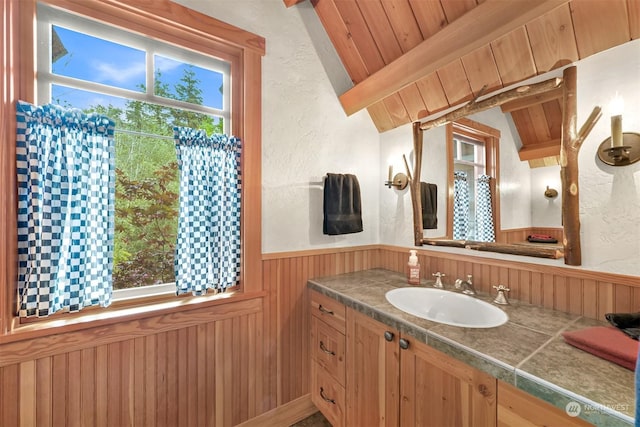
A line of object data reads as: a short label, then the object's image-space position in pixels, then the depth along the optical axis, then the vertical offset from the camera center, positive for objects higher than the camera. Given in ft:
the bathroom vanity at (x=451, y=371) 2.14 -1.70
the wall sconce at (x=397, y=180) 5.99 +0.80
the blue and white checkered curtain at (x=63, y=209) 3.31 +0.13
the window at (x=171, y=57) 3.20 +2.22
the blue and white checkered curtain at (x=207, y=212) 4.33 +0.07
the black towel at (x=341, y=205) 5.50 +0.21
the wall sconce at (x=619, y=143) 3.06 +0.84
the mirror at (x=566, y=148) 3.51 +0.89
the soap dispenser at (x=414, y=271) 5.10 -1.17
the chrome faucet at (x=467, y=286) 4.41 -1.30
